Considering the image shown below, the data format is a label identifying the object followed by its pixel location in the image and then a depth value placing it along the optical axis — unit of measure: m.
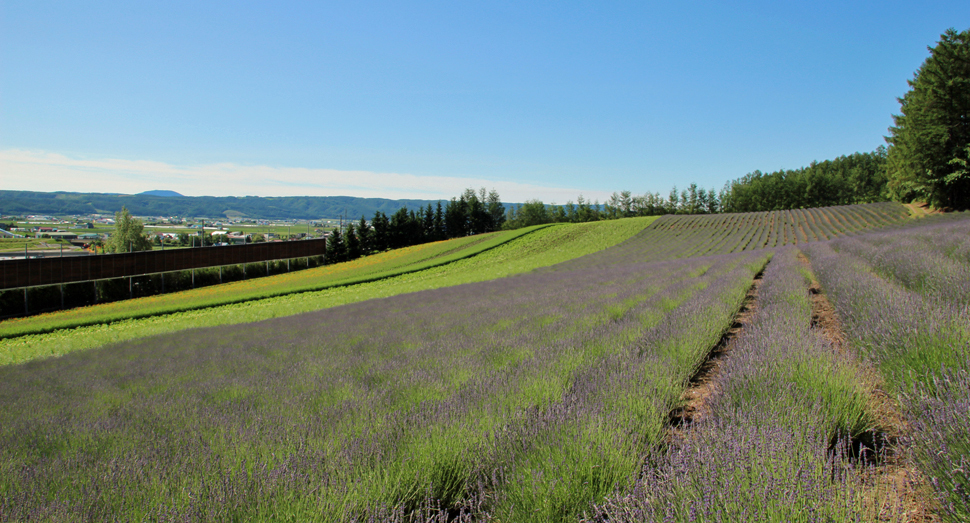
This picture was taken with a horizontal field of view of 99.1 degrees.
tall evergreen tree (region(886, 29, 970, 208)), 31.70
